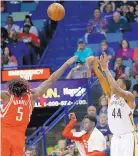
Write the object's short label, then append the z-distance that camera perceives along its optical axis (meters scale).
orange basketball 12.45
